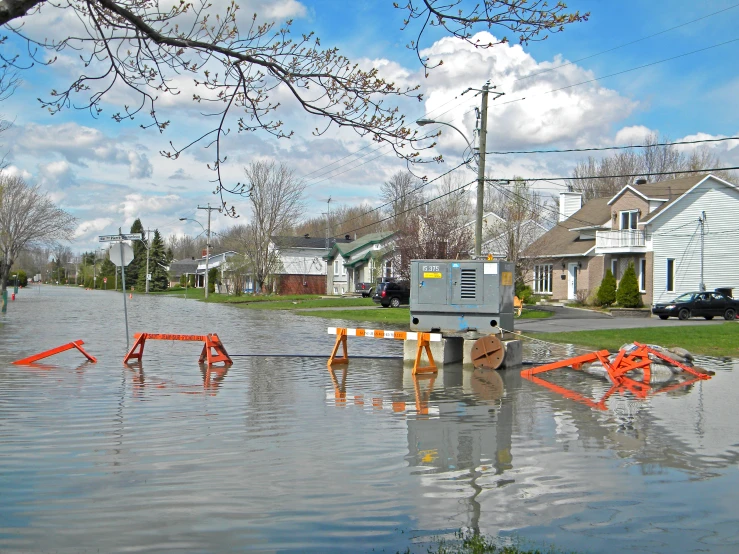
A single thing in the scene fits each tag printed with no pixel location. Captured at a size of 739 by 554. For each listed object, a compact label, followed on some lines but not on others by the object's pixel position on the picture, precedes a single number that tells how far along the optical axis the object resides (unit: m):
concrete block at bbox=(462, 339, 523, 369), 17.50
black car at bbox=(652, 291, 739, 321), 36.72
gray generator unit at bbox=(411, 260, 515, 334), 17.95
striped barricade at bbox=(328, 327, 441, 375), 16.23
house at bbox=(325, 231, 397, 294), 66.19
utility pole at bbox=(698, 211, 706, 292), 43.72
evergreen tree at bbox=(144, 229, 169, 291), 111.34
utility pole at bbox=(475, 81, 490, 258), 27.66
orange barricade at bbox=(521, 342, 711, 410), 14.50
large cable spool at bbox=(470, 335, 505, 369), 17.03
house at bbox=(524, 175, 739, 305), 43.53
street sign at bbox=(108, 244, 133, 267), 20.89
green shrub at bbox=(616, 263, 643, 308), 42.28
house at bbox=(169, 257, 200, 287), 155.62
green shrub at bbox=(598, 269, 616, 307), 43.25
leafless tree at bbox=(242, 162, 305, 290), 71.56
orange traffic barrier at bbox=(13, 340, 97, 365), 16.61
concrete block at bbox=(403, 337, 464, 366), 17.80
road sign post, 20.88
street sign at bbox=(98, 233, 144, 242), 20.94
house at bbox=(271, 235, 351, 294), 85.56
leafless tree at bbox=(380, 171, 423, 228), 70.12
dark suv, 48.16
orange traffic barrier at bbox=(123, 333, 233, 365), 16.91
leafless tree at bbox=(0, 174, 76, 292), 58.34
